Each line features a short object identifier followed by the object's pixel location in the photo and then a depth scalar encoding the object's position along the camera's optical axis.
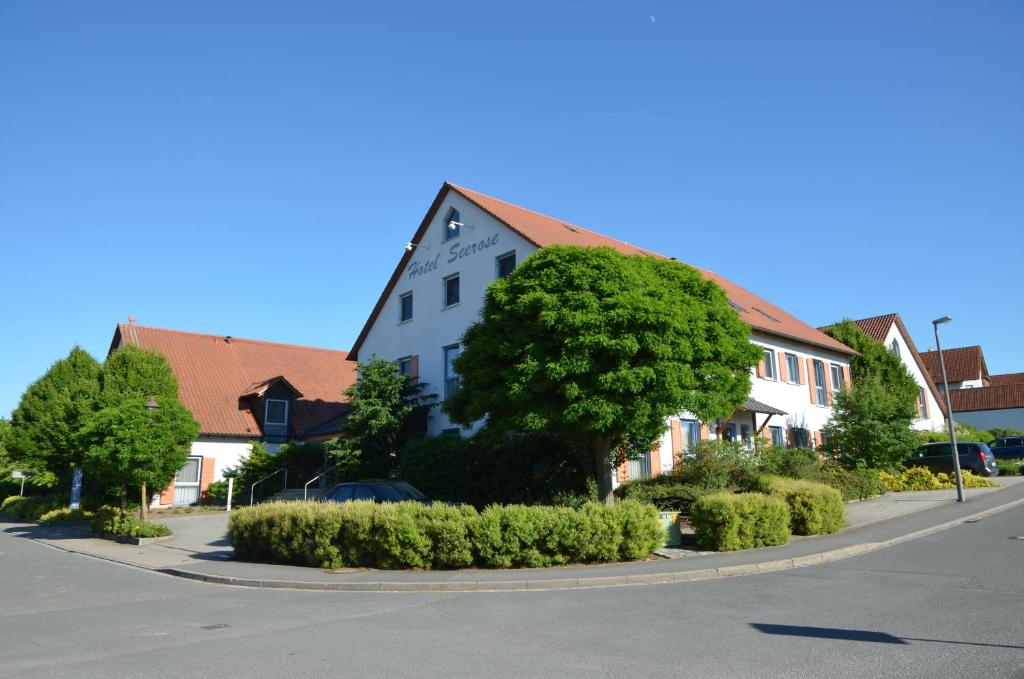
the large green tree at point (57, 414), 28.08
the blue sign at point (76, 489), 24.39
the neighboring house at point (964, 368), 57.03
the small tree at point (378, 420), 24.25
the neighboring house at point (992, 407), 49.81
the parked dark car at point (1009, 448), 34.53
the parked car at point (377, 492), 16.47
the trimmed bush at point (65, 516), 25.62
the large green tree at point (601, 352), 14.35
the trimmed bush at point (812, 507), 15.10
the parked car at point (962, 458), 27.52
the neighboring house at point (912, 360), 39.16
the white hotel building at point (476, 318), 24.80
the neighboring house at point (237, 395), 31.05
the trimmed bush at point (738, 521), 13.35
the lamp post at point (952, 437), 20.80
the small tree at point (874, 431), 25.59
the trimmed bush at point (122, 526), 19.06
